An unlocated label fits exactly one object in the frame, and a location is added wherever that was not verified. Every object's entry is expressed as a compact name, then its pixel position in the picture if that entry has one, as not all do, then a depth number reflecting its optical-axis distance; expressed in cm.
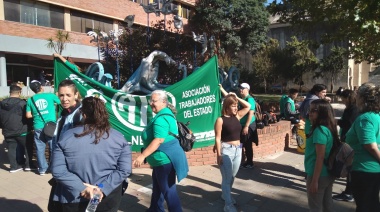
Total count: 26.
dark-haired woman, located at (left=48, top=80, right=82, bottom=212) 285
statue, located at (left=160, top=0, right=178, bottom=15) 1023
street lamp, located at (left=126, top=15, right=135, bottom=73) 984
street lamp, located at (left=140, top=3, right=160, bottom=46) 1011
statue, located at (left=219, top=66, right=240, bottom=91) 1003
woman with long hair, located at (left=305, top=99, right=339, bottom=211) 293
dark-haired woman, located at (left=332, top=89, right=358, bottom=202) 450
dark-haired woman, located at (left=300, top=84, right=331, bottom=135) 509
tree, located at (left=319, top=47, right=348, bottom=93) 2880
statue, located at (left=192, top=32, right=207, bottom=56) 993
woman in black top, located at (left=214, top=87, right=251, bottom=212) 392
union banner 591
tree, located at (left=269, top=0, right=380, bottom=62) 833
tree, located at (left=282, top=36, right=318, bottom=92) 2970
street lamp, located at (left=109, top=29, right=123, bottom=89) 1024
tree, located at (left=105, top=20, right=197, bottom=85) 1116
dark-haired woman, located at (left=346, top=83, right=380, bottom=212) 297
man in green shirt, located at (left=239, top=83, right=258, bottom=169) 522
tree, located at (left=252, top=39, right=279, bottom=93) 3006
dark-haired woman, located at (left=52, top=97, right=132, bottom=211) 231
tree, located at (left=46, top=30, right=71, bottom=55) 2303
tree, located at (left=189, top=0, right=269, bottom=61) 2973
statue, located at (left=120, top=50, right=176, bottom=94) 738
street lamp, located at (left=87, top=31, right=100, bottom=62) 1095
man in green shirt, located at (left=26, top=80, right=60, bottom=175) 550
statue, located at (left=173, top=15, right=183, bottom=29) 1032
